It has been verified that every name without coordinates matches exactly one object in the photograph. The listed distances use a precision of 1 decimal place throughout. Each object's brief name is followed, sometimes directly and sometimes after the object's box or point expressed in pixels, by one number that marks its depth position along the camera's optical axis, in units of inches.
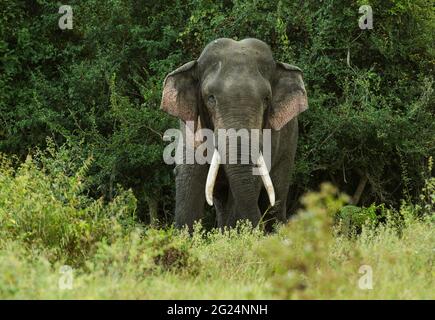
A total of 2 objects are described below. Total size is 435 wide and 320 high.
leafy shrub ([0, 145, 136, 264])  665.0
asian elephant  871.1
